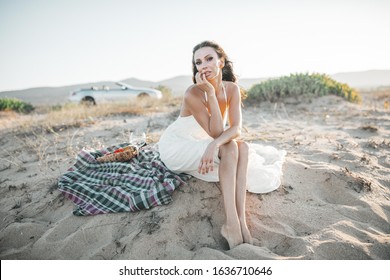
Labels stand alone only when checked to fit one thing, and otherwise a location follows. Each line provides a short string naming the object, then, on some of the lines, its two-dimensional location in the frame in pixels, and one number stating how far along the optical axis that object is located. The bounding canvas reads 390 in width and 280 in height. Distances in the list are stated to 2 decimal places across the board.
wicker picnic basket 3.38
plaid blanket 2.66
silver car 12.61
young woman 2.35
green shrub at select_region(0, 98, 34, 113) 12.13
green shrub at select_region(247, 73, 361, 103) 8.12
